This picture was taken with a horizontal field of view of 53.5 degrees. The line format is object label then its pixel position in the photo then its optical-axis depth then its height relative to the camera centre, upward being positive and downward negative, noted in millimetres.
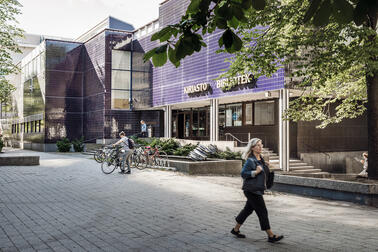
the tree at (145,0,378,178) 2794 +1135
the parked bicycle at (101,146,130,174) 15688 -1109
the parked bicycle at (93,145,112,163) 19536 -1076
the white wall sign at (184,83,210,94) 24453 +3185
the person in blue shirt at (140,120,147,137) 28500 +607
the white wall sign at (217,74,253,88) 20656 +3159
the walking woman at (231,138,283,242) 5688 -732
